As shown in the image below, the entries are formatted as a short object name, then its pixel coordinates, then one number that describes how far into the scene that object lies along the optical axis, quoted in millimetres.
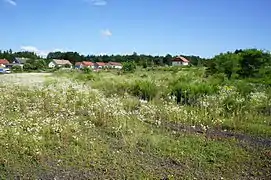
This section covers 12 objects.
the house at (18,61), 95081
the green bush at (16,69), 61419
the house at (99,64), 104375
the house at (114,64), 102062
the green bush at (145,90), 13617
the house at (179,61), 92731
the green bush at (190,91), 11891
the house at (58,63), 93750
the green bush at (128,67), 44166
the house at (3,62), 93338
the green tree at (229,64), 22797
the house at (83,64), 99762
